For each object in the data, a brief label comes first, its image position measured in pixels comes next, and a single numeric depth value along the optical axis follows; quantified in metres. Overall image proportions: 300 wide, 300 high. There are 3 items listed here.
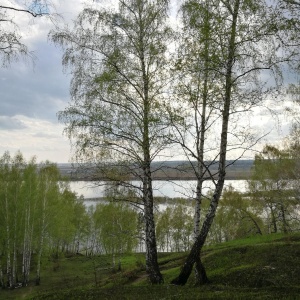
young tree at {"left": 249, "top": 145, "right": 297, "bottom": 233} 24.11
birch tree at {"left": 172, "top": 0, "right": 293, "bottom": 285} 7.66
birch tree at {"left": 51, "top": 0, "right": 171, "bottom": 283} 9.63
